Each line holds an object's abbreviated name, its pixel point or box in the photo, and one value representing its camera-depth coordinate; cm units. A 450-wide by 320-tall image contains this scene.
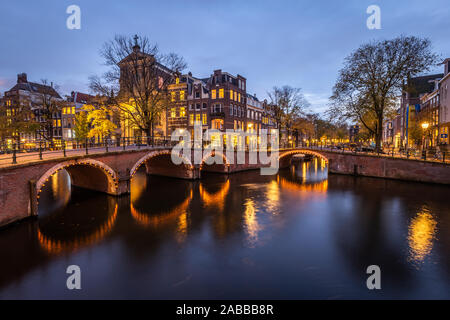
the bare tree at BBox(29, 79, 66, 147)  3263
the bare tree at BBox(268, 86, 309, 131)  4341
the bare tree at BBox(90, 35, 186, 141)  2497
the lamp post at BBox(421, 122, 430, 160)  2327
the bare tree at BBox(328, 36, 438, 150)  2638
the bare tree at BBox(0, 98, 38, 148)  2991
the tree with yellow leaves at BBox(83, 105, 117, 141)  3103
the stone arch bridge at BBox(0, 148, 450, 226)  1209
